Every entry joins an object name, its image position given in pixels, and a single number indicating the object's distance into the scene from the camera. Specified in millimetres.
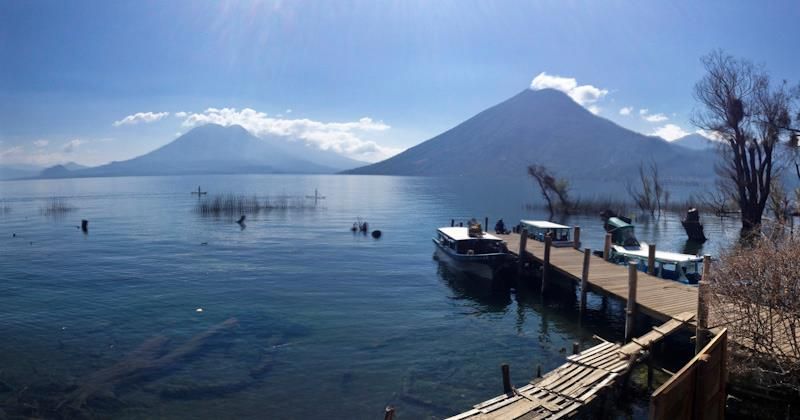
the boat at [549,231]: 36969
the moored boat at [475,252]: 32375
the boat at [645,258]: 28875
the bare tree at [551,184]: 79125
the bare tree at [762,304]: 11516
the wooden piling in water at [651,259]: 26978
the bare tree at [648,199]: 79812
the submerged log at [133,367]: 16572
